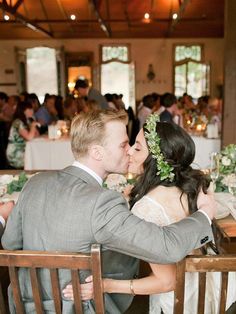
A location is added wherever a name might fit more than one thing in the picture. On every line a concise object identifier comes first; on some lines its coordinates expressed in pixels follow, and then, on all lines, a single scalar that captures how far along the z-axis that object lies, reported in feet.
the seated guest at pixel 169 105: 19.61
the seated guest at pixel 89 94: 18.92
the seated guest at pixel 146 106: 23.72
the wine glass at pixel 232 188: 8.16
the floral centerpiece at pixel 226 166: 8.62
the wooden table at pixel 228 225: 6.64
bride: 5.32
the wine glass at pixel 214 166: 8.68
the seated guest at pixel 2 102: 23.36
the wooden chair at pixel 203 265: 4.00
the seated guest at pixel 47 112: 21.43
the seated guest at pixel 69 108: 21.48
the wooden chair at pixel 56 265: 3.92
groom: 3.97
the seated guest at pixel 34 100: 24.07
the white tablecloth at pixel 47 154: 17.66
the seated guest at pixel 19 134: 17.10
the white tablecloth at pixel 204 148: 17.75
